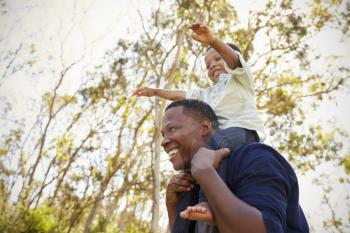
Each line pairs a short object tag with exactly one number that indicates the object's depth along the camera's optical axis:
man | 1.24
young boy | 2.03
